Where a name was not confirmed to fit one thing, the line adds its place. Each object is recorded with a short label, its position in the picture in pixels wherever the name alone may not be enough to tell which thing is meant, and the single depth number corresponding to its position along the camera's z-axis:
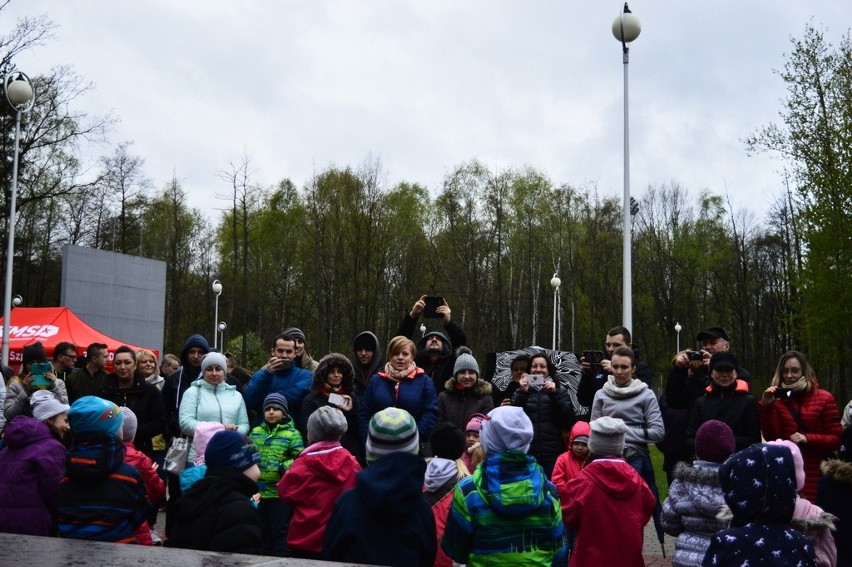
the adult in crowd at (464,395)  8.89
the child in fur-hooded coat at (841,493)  5.84
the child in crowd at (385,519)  4.50
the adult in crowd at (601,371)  9.02
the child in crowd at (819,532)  4.71
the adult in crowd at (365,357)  9.41
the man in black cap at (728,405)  7.92
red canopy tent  22.84
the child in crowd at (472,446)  7.11
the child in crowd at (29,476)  6.03
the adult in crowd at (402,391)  8.42
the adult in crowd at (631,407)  8.15
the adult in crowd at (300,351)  9.20
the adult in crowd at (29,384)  8.13
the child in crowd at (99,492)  5.07
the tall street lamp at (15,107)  21.27
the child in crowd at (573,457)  7.47
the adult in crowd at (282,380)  8.84
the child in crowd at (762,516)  3.97
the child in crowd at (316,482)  6.12
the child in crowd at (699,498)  5.62
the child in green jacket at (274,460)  7.48
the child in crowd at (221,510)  4.66
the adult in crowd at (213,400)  8.44
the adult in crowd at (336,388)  8.35
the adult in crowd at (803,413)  7.99
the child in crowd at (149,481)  6.00
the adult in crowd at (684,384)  8.98
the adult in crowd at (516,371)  9.66
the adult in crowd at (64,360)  11.12
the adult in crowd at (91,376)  10.61
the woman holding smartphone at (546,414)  8.70
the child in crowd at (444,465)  6.19
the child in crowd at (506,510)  4.76
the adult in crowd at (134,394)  9.07
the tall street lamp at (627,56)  14.50
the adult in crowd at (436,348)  9.95
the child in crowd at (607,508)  5.90
